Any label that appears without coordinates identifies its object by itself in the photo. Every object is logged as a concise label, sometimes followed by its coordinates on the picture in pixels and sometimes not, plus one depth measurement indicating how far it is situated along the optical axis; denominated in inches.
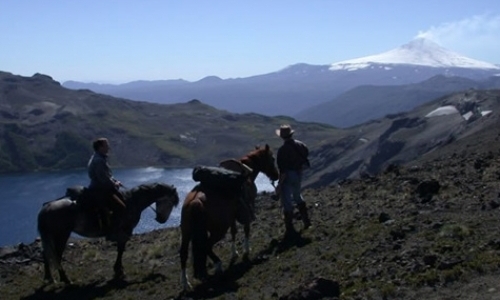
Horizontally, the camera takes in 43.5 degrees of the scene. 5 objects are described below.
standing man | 589.9
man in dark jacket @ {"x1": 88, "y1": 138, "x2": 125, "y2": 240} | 542.6
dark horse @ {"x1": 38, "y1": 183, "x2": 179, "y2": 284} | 544.4
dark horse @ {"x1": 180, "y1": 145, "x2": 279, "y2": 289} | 474.9
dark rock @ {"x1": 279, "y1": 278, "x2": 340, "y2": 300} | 386.6
